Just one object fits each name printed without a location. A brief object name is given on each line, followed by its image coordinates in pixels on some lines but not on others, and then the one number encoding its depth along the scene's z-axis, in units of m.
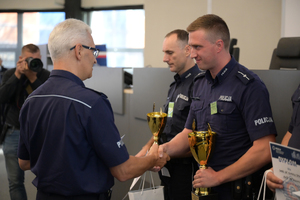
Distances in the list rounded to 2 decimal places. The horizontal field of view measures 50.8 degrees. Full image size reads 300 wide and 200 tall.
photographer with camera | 2.53
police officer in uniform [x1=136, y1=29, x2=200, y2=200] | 1.91
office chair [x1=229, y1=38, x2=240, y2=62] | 2.86
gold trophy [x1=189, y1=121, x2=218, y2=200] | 1.34
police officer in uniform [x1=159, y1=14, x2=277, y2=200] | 1.28
